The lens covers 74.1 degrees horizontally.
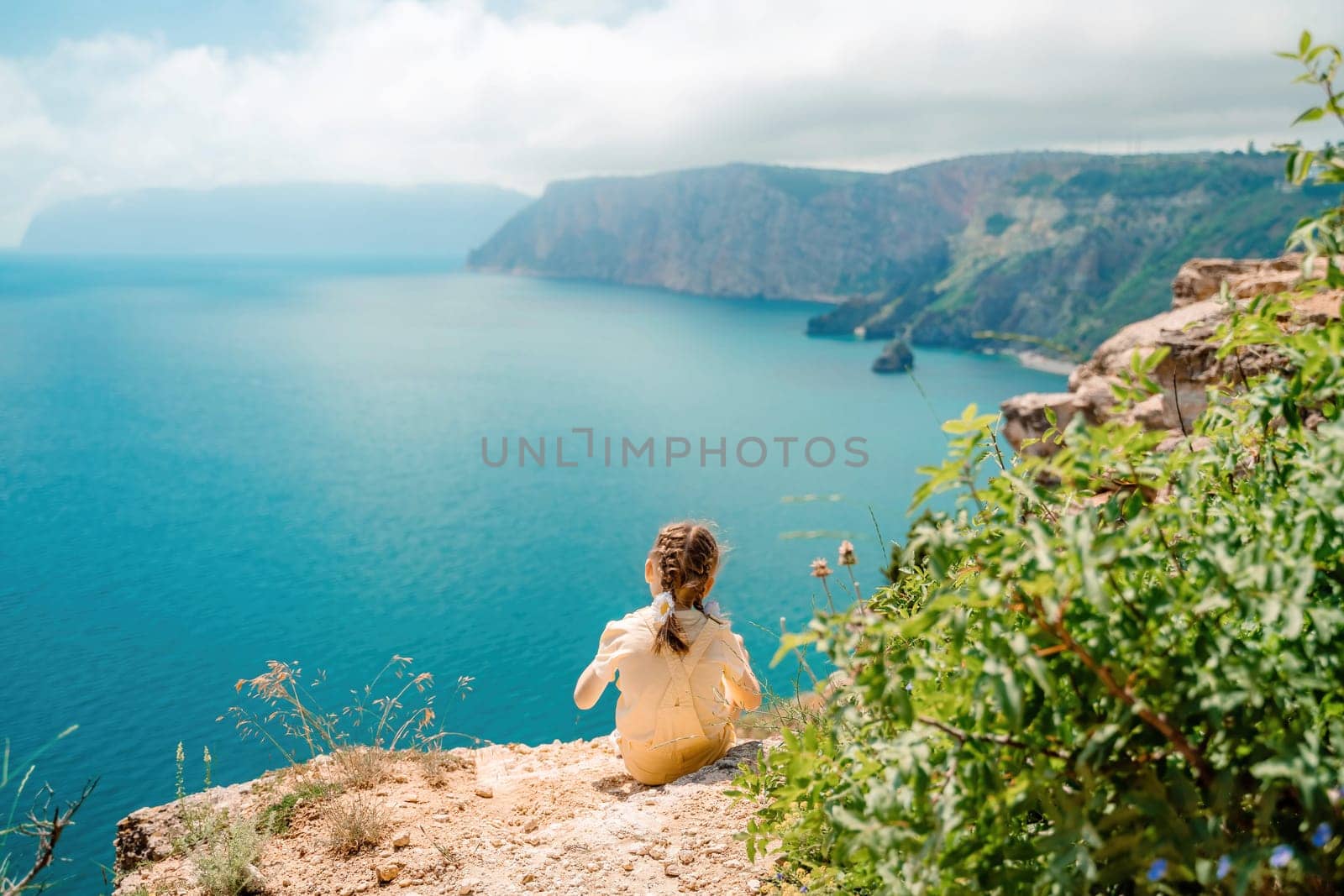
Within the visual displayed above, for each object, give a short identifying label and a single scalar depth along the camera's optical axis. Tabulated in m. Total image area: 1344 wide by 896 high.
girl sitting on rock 3.50
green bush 1.23
